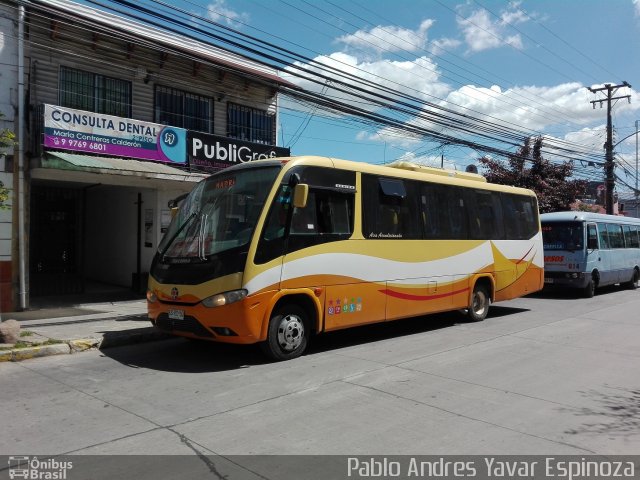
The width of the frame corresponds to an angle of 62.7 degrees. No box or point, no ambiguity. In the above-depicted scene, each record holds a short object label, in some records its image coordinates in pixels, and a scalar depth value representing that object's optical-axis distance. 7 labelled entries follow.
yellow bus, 7.16
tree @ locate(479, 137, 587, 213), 26.02
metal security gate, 14.05
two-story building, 11.27
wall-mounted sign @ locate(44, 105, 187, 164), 11.39
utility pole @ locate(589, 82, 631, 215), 29.30
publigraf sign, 13.97
